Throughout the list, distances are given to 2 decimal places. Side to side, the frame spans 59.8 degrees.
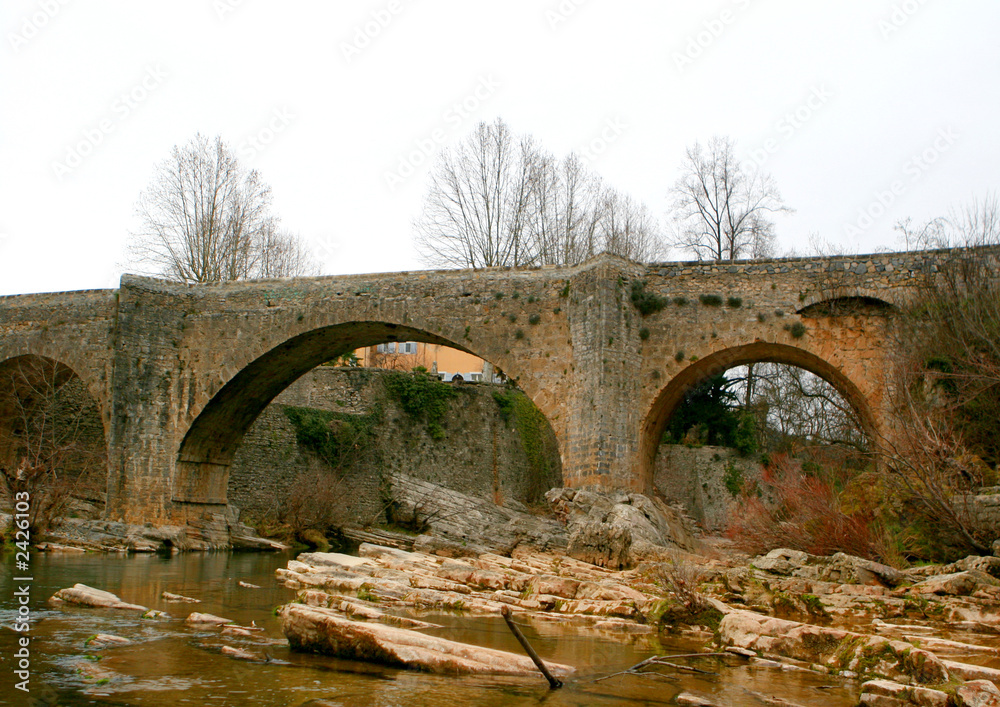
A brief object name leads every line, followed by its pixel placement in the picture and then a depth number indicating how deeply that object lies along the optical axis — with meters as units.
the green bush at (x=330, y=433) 25.78
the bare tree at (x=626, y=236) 32.44
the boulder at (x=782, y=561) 11.68
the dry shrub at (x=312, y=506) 22.30
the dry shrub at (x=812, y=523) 12.77
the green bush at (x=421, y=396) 28.22
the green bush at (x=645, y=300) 16.12
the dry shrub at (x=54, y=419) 20.62
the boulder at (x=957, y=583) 9.59
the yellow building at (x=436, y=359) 45.38
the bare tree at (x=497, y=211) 29.00
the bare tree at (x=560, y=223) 29.72
